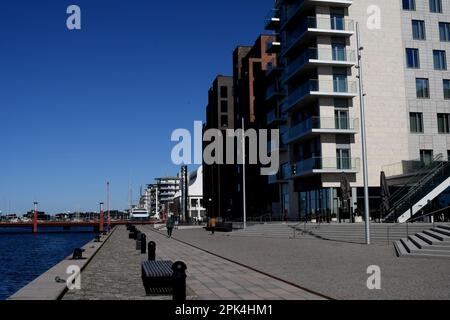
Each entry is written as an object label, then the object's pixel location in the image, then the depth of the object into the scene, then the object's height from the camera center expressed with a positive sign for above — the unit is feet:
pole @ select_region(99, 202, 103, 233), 312.71 -2.58
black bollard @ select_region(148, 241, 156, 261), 53.31 -4.02
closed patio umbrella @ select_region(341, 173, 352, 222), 98.02 +3.70
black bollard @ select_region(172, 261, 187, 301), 24.82 -3.52
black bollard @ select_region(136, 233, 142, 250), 80.42 -5.07
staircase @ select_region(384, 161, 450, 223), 98.22 +2.38
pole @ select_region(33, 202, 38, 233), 343.93 -5.31
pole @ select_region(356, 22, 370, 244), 76.54 +6.81
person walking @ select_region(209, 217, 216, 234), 146.51 -3.33
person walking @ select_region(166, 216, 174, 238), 125.92 -3.11
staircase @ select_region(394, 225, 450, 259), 54.65 -4.38
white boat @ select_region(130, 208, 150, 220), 481.59 -0.78
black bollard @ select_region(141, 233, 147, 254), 72.75 -4.63
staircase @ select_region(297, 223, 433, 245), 78.38 -4.08
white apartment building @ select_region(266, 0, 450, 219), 138.62 +33.57
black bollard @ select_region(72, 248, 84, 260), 58.90 -4.63
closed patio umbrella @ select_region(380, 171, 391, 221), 91.53 +2.97
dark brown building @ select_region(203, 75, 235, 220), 275.08 +25.25
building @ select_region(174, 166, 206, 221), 472.03 +13.09
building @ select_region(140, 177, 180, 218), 608.43 +9.64
